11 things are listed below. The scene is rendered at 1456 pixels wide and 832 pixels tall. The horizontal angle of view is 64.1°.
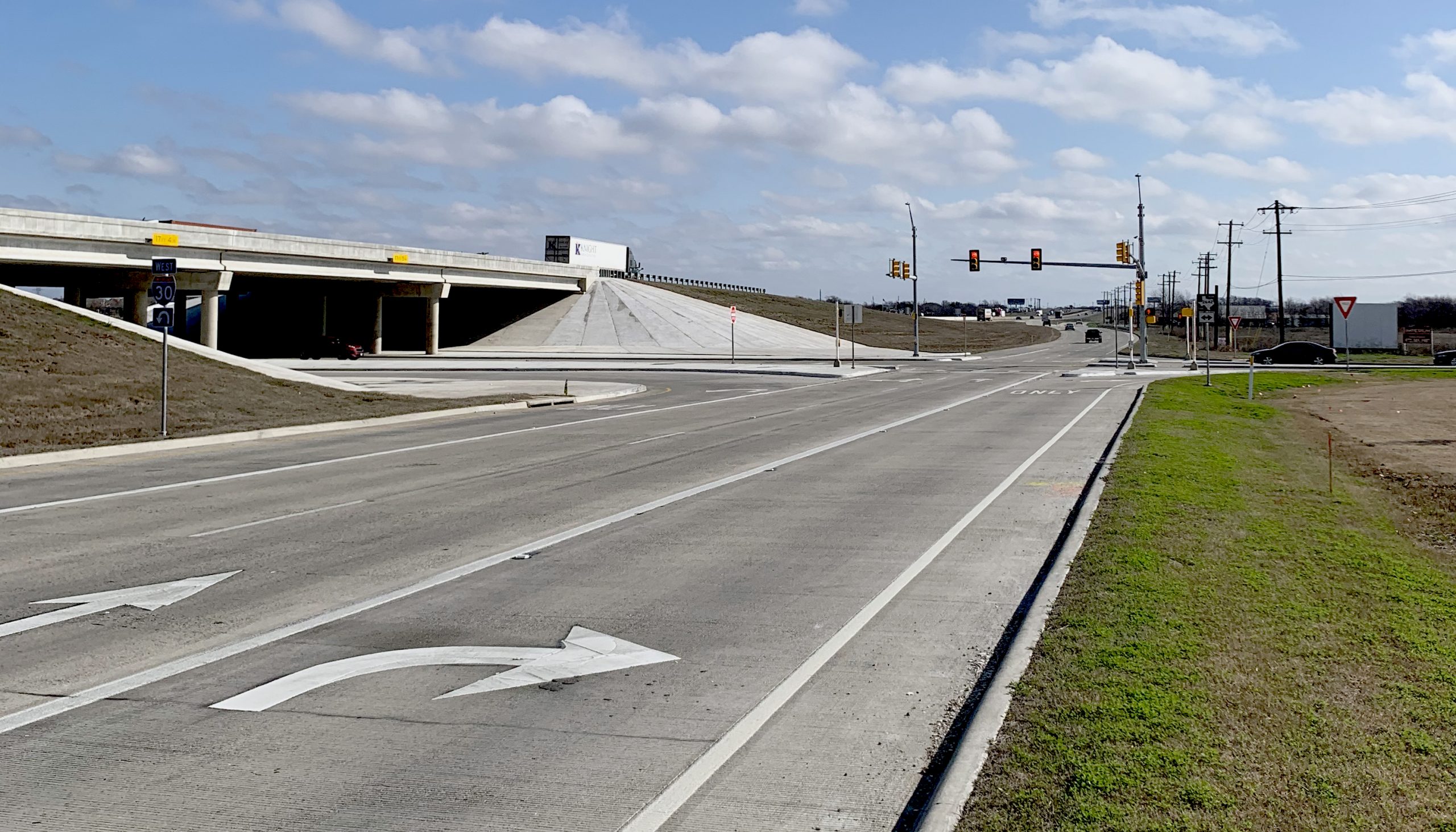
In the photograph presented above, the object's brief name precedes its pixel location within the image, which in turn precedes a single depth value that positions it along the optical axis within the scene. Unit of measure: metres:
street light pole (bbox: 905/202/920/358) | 71.10
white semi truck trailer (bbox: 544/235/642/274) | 102.69
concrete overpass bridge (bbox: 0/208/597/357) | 52.56
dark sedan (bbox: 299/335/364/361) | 70.75
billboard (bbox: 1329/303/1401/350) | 85.75
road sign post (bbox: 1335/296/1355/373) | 39.12
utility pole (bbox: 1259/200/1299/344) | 85.12
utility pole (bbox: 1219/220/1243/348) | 93.94
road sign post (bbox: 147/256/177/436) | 22.30
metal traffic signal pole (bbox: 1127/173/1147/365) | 59.03
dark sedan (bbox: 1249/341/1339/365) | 66.69
